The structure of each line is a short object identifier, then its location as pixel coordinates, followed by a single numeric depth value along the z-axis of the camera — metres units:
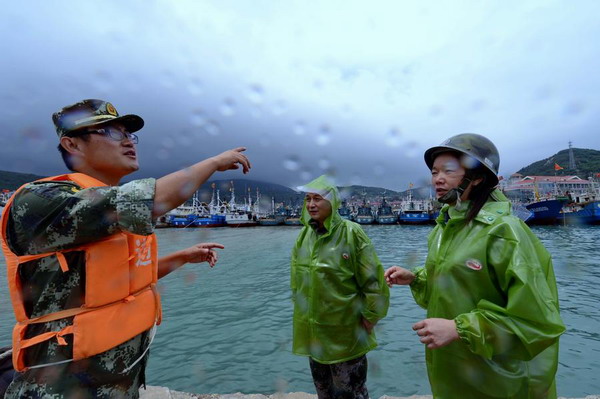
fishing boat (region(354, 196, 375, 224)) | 71.06
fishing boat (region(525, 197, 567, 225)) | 43.78
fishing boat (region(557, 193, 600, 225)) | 41.94
